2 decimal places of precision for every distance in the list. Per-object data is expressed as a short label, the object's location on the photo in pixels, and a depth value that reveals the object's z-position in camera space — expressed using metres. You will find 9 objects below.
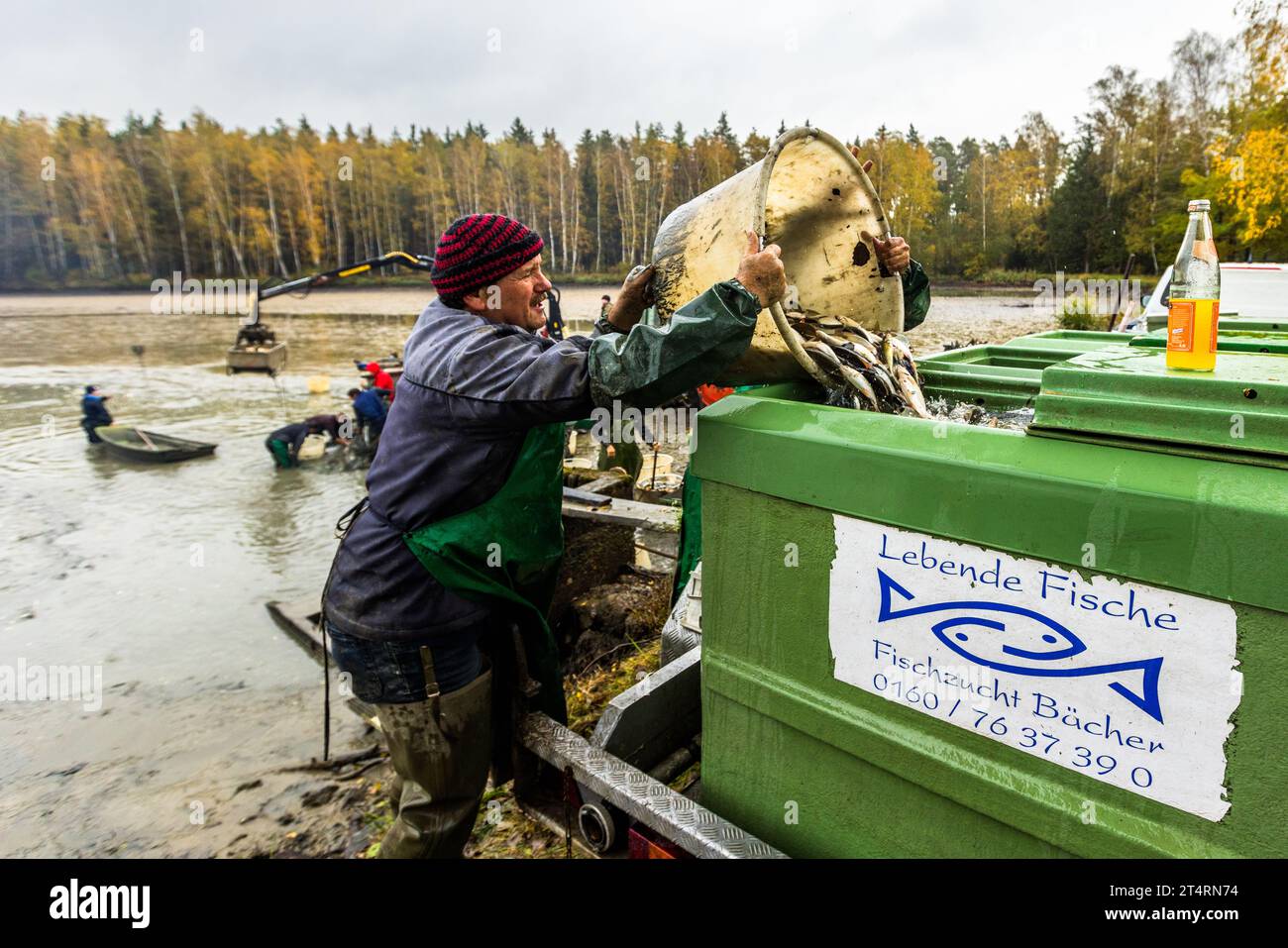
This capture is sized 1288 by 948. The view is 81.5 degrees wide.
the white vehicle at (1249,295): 5.53
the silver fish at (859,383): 1.97
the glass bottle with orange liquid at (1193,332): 1.49
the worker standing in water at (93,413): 15.81
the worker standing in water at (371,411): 13.76
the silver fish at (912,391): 2.13
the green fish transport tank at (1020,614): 1.20
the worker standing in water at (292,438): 13.90
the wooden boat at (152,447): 14.77
